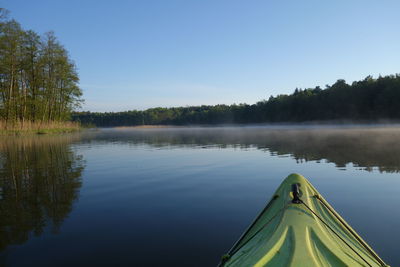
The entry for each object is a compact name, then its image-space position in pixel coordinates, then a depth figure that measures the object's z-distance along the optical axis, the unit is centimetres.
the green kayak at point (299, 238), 233
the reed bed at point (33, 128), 3231
